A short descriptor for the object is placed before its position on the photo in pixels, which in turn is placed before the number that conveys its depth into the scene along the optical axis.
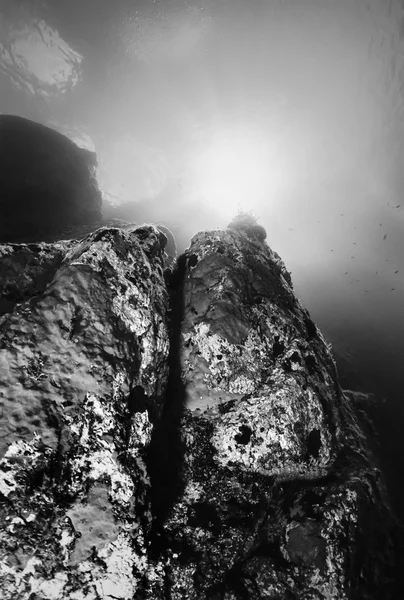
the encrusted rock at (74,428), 2.37
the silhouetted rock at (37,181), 6.96
